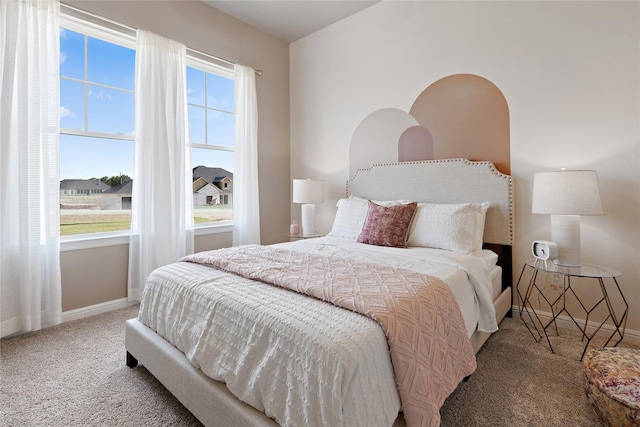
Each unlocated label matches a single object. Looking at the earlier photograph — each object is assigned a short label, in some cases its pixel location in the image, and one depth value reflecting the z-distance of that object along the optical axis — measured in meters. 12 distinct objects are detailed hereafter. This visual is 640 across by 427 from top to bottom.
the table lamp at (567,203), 2.01
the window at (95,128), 2.67
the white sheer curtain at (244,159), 3.68
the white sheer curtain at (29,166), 2.21
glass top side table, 2.04
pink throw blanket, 1.11
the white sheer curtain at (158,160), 2.87
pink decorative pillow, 2.50
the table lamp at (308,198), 3.53
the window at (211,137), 3.49
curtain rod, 2.50
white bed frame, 1.27
